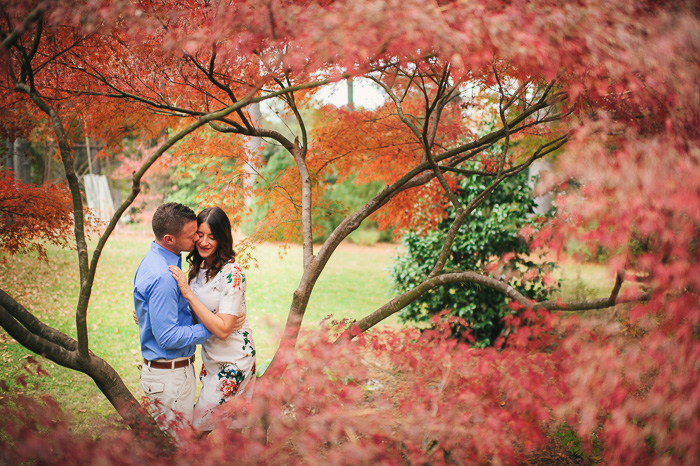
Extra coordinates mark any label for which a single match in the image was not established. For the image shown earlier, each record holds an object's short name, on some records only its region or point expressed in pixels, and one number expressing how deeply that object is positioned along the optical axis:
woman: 2.72
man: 2.54
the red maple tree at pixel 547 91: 1.81
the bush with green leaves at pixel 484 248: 6.35
